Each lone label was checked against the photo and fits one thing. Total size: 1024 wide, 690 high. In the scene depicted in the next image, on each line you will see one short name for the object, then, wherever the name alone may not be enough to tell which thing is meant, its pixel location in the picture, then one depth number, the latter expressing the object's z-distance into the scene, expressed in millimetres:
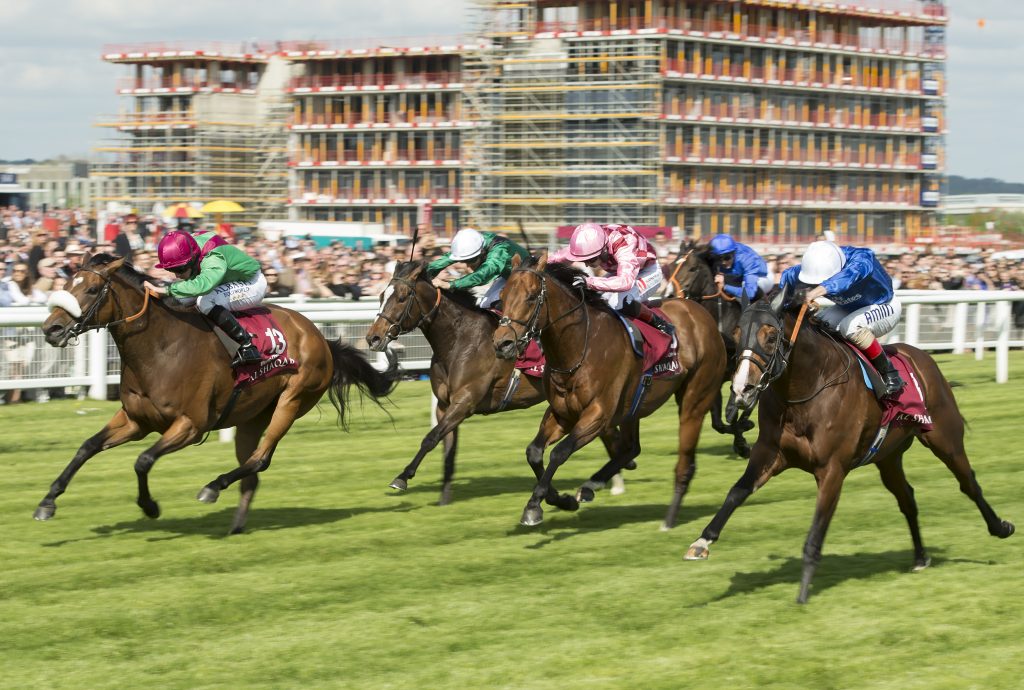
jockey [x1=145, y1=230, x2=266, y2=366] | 13898
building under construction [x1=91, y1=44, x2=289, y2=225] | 117750
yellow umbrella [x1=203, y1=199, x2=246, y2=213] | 51344
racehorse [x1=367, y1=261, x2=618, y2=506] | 15695
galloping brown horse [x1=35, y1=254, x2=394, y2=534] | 13383
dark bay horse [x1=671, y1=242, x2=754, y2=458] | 19094
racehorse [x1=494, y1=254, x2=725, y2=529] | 13062
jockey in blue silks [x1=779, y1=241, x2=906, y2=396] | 11461
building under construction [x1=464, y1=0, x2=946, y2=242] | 100625
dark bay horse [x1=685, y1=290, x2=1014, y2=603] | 10766
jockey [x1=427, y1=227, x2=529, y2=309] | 16094
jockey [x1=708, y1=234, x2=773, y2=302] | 19156
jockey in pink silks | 14034
